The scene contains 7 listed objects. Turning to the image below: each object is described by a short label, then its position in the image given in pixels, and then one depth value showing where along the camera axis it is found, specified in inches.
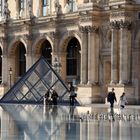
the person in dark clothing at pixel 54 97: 1850.9
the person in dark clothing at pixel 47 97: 1878.0
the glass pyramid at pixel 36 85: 2047.2
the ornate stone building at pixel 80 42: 2032.5
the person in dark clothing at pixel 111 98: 1644.2
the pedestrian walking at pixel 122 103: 1549.0
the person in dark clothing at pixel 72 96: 1844.2
